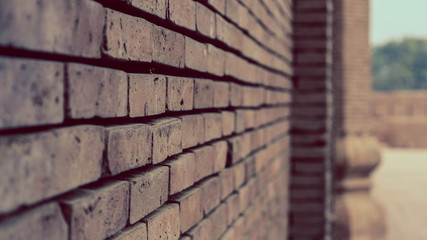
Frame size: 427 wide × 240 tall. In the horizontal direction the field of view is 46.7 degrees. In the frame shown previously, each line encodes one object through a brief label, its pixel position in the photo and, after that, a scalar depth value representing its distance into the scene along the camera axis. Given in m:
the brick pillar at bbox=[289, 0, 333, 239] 4.19
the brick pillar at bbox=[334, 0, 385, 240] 7.87
